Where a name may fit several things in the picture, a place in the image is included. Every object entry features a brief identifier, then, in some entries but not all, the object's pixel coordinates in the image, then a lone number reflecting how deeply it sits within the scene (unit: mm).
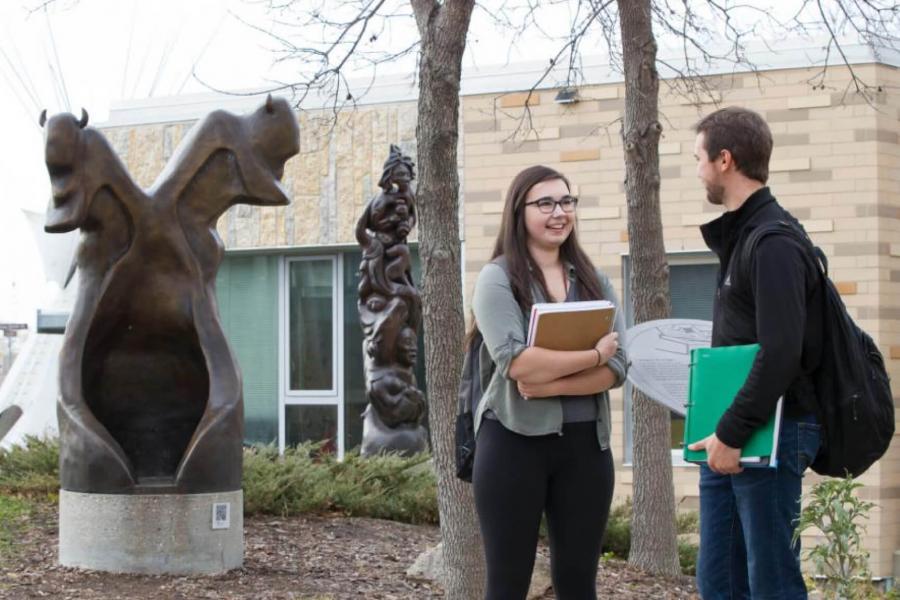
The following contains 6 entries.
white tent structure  18250
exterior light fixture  14985
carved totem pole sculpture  12477
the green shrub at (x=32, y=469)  9625
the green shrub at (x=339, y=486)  9219
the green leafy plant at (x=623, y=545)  9203
